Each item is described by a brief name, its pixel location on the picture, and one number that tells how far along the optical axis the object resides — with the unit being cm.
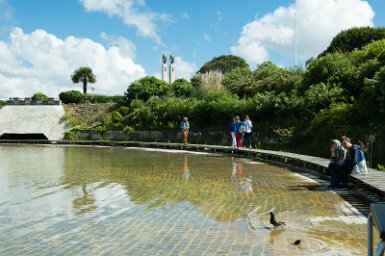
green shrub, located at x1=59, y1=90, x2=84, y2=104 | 5038
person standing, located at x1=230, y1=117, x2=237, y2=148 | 2175
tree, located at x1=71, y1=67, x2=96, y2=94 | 6153
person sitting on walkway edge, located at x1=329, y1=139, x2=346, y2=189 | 1074
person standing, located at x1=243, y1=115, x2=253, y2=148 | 2078
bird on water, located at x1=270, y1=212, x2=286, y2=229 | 650
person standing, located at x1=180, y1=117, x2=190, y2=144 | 2512
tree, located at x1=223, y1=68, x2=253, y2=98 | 3027
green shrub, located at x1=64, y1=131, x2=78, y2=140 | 3725
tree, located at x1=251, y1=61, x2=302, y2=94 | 2553
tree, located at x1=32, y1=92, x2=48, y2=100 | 5688
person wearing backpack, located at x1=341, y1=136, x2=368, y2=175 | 1061
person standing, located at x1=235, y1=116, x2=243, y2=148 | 2119
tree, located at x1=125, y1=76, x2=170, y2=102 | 4019
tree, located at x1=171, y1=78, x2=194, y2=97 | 3769
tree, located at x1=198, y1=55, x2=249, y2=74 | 8425
